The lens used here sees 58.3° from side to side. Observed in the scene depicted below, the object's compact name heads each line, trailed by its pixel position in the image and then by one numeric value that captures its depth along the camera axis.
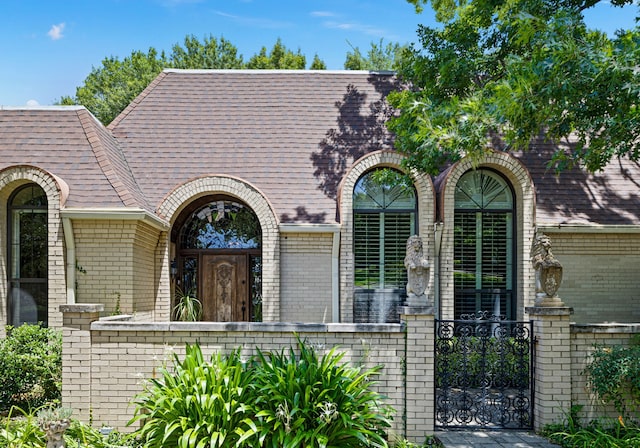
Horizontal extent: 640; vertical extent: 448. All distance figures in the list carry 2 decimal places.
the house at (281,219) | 10.68
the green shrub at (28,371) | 8.53
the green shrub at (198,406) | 6.68
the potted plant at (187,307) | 12.27
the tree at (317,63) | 35.53
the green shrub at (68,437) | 7.07
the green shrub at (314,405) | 6.70
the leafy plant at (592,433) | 7.12
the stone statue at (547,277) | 7.91
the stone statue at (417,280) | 7.71
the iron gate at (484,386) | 7.98
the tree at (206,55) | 34.28
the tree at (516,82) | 7.25
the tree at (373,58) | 35.50
